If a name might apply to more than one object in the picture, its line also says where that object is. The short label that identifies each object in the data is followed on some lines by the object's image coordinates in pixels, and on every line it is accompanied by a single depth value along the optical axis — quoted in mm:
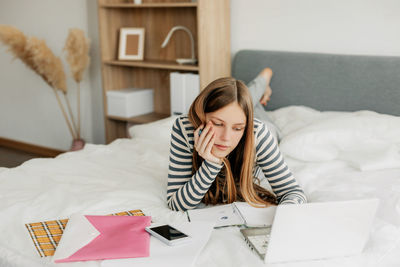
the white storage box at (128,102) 3160
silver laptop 1074
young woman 1394
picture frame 3207
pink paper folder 1138
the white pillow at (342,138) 1984
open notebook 1360
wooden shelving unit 2727
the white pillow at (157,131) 2363
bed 1299
